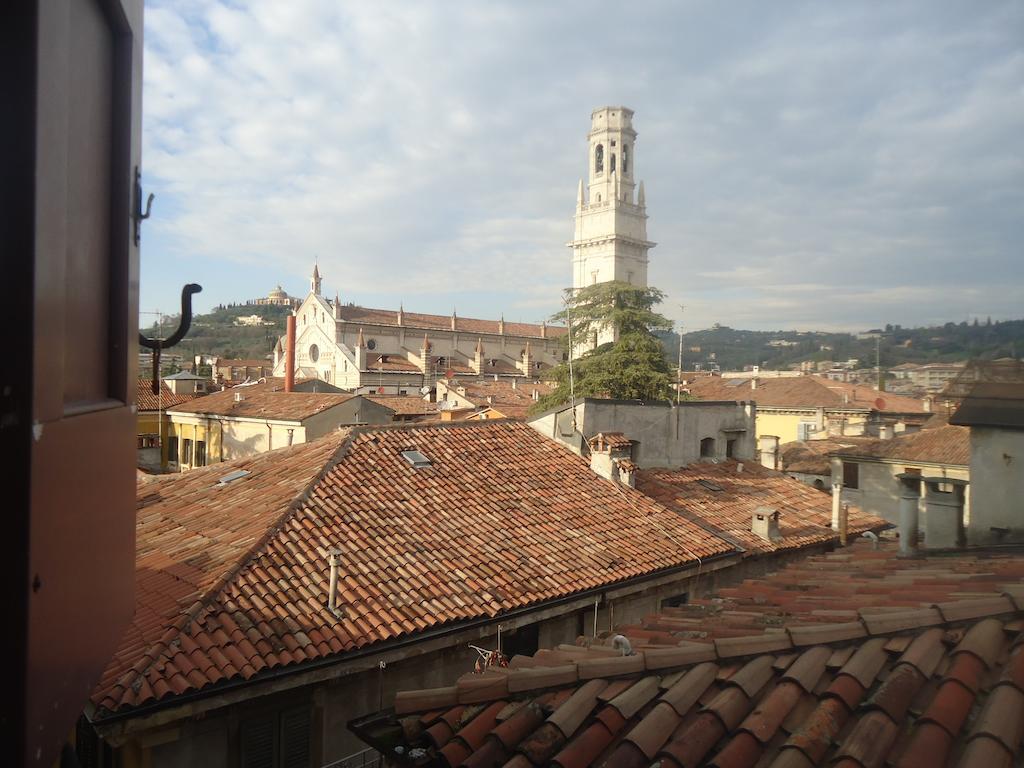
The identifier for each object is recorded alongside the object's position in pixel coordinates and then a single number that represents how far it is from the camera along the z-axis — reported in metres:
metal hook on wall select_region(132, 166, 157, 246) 2.20
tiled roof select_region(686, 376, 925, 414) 41.66
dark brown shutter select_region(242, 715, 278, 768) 7.07
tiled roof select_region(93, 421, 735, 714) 7.33
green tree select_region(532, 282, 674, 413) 29.56
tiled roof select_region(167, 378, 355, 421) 25.33
